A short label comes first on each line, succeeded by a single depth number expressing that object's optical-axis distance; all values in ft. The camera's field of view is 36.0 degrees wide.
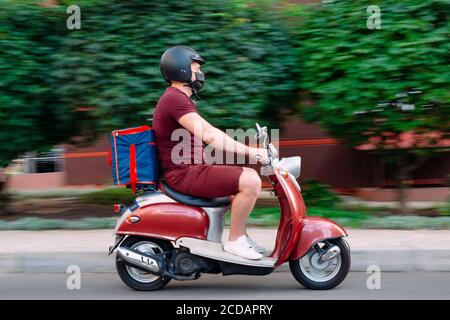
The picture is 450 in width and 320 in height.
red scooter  18.08
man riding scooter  17.89
